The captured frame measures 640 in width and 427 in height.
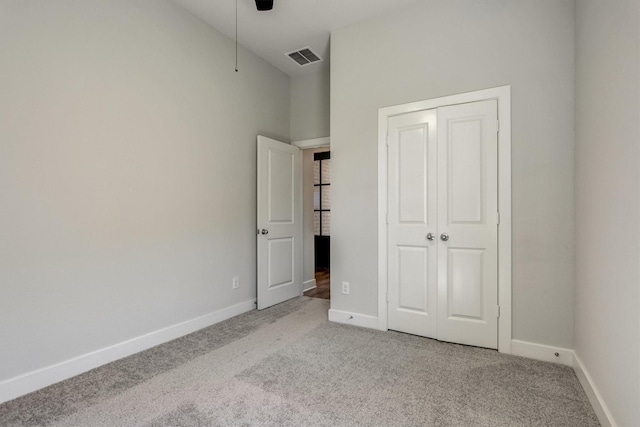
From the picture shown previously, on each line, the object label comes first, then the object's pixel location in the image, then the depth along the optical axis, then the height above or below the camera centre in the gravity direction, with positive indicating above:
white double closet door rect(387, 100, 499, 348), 2.53 -0.09
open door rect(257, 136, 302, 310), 3.67 -0.13
